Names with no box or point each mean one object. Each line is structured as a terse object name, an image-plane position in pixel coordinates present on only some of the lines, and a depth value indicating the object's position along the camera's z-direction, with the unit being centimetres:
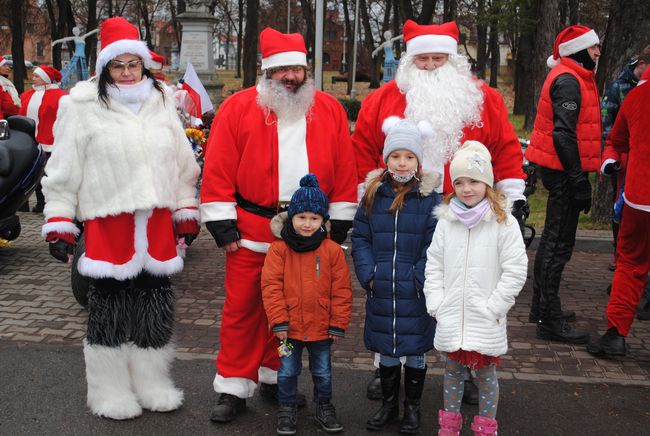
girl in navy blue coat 378
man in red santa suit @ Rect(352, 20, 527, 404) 416
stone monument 2322
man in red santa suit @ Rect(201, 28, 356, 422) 400
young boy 379
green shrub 2167
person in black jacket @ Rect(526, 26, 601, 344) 511
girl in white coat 351
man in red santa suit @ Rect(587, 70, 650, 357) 477
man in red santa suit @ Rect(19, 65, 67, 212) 1022
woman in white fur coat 396
